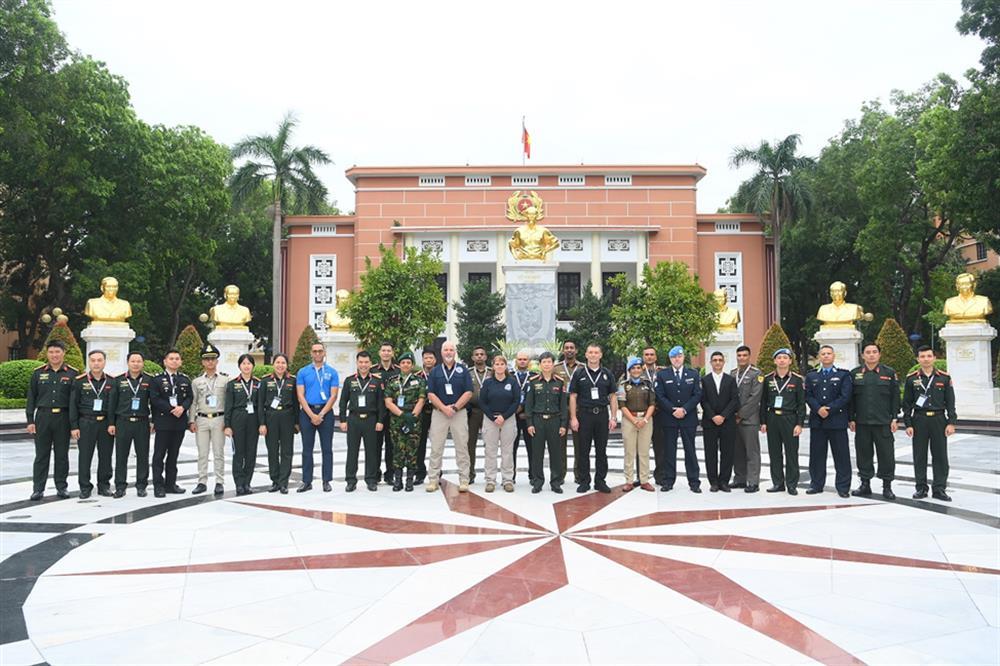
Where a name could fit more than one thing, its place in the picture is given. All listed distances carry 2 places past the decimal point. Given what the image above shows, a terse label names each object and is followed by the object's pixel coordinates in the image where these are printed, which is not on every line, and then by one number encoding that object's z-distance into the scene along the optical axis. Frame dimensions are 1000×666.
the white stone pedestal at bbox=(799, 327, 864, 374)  21.19
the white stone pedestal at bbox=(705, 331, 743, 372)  22.92
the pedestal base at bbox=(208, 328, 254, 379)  22.22
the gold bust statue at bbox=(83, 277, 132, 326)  18.03
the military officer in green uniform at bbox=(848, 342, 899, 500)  7.64
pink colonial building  31.47
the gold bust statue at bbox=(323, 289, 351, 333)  22.83
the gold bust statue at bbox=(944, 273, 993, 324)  18.73
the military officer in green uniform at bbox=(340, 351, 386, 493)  8.07
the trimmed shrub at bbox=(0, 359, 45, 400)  17.64
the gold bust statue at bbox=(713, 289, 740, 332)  22.60
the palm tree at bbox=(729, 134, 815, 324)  30.09
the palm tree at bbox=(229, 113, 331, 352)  28.66
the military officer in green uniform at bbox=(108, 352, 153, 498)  7.73
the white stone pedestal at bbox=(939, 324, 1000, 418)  18.30
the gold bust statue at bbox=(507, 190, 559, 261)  17.33
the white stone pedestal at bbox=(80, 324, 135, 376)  17.84
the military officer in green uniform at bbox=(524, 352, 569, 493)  7.96
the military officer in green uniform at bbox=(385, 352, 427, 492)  8.06
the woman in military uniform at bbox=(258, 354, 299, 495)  8.12
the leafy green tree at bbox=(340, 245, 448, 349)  21.39
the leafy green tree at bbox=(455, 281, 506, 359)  26.22
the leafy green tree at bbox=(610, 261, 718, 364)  20.08
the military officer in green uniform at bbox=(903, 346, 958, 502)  7.52
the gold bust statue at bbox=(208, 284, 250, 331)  22.67
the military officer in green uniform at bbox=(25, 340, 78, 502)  7.65
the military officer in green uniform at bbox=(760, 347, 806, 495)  7.91
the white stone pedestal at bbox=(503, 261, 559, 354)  17.09
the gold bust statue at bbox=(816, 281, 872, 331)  21.28
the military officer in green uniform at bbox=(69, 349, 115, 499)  7.64
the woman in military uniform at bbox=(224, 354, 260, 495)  8.09
